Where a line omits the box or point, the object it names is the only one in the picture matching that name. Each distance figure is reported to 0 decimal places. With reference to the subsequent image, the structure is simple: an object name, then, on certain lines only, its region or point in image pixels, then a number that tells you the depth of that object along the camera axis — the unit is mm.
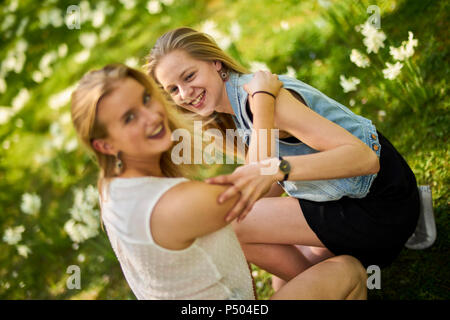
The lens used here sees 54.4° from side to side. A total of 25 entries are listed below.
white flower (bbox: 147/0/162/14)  4293
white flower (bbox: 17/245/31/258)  2824
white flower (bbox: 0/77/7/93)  5039
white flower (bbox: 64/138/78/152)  3472
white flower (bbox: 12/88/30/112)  4594
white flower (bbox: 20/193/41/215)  3055
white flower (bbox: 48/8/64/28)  5105
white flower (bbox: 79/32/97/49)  4480
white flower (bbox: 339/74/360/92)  2451
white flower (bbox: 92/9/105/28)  4796
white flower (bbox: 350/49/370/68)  2342
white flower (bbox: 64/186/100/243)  2500
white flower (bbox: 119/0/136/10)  5000
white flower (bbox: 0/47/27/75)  5145
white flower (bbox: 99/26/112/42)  5250
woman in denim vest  1479
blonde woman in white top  1218
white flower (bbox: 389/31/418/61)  2160
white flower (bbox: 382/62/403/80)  2183
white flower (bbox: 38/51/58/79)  4855
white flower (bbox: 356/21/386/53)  2215
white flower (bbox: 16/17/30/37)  5578
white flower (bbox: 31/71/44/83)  4877
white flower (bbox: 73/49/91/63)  4348
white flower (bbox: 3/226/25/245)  2848
